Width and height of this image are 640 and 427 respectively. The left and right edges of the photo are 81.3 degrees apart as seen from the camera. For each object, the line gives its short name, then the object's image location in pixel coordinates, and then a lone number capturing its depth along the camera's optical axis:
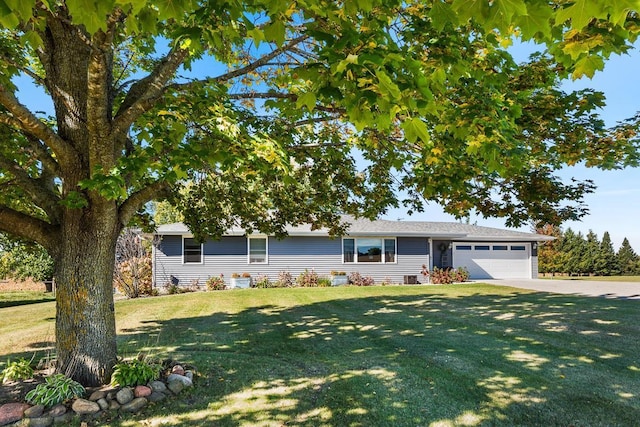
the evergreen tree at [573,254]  34.31
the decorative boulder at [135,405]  4.51
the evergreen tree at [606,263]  34.75
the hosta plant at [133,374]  4.95
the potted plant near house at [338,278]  20.45
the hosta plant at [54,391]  4.52
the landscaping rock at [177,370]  5.45
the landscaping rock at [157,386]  4.93
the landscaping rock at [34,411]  4.30
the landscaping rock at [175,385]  4.99
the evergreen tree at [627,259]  36.34
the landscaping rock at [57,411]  4.34
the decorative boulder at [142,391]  4.76
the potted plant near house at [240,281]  19.36
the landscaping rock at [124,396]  4.61
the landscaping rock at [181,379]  5.14
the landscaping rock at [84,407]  4.41
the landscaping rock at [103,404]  4.52
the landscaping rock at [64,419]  4.24
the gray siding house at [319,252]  19.62
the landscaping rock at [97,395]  4.64
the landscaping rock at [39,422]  4.15
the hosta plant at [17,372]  5.34
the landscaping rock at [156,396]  4.73
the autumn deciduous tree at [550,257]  34.72
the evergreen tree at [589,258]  34.25
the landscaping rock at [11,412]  4.20
